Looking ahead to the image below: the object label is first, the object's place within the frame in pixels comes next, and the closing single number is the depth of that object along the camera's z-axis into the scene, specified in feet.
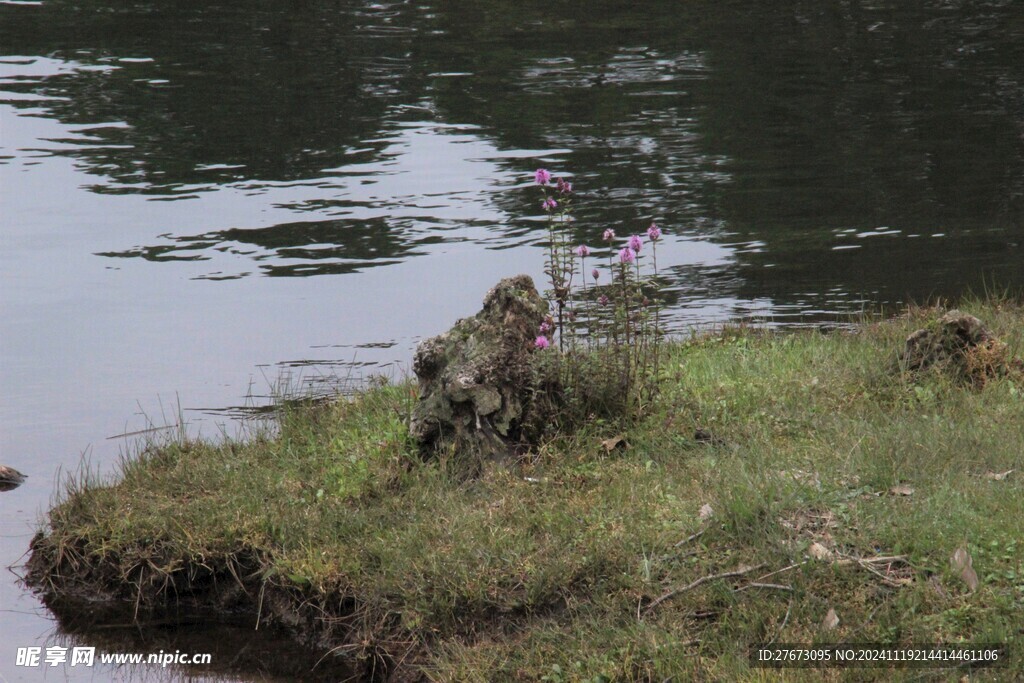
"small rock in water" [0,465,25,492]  48.47
